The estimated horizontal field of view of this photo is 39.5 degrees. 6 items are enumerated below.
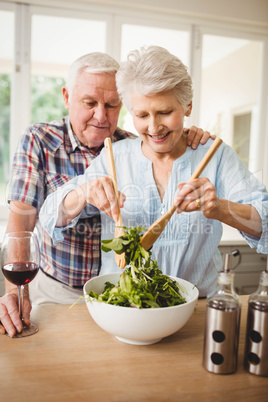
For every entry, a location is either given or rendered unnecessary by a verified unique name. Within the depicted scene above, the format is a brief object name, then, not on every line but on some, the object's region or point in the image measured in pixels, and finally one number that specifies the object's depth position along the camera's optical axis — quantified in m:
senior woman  1.18
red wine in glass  0.97
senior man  1.55
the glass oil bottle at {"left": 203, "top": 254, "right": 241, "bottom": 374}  0.78
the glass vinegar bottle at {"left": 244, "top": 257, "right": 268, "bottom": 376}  0.79
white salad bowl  0.84
